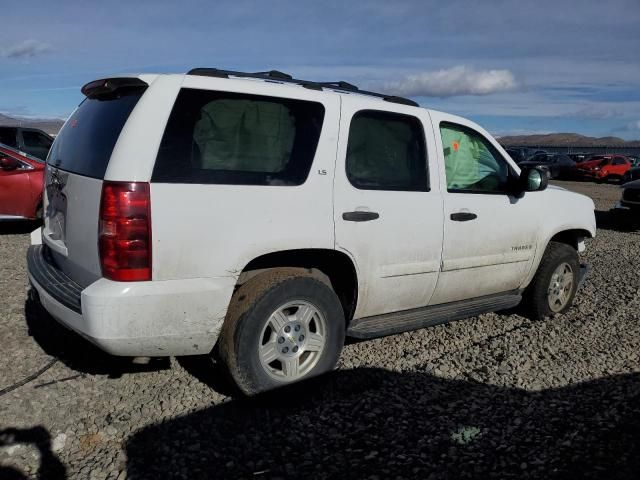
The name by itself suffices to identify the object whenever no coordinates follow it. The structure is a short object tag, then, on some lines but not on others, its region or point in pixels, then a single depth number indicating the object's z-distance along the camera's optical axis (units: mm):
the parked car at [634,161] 33525
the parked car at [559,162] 30825
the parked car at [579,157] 34006
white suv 3111
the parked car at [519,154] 37034
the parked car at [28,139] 14070
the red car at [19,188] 8750
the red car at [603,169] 30719
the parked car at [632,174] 25250
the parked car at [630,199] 12664
